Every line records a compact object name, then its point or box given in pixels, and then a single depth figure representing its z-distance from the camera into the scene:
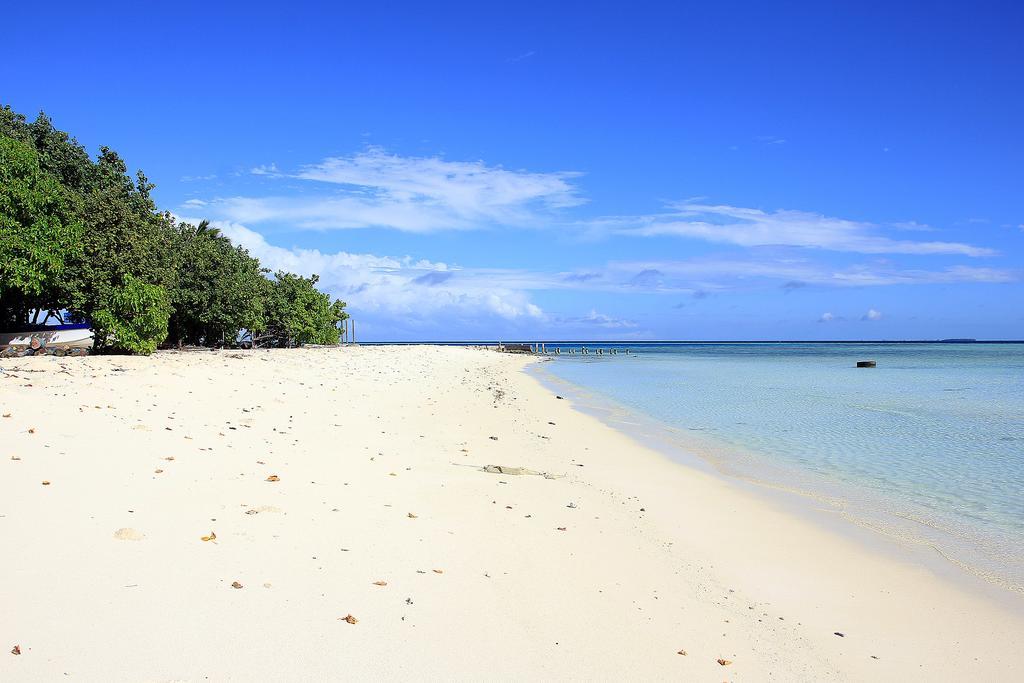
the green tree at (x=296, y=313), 51.88
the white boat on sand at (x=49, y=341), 22.30
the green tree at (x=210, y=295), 35.75
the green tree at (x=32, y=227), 19.83
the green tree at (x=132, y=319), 22.53
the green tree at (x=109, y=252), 23.69
